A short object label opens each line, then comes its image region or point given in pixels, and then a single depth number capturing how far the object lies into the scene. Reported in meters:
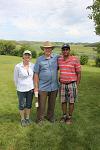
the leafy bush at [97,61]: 13.82
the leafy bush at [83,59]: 14.56
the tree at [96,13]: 6.36
